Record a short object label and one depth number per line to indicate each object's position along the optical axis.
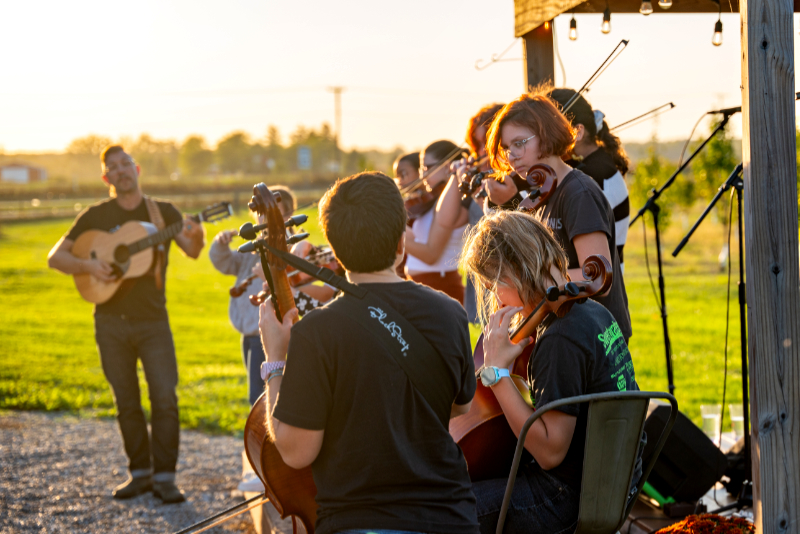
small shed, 85.44
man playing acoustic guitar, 4.75
